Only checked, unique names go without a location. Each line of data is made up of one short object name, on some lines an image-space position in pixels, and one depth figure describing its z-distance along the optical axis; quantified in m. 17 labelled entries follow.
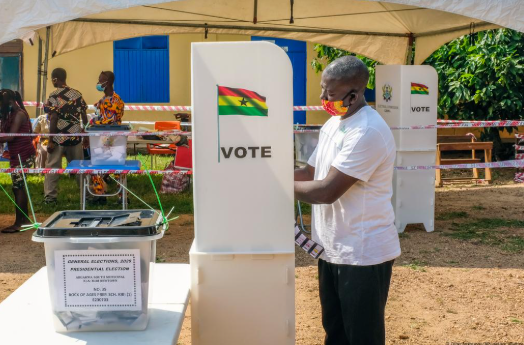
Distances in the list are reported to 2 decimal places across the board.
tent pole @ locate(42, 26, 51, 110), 8.52
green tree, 12.51
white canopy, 8.92
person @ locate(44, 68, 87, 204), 8.64
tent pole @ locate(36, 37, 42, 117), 8.46
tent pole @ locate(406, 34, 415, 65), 9.59
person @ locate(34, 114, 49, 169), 10.40
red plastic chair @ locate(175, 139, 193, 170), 9.76
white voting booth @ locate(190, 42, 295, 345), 2.58
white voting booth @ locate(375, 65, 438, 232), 7.59
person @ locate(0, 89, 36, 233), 7.46
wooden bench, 11.57
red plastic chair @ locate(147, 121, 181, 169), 11.05
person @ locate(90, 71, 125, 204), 8.80
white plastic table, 2.27
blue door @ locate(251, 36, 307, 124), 15.79
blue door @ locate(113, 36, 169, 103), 15.55
